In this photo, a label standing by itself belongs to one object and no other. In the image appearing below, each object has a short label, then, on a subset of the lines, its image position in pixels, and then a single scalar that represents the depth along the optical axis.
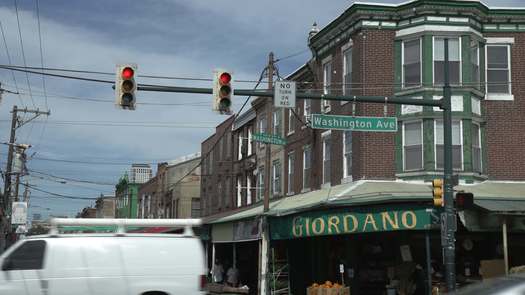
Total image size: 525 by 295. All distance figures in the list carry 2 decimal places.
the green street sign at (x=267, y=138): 22.62
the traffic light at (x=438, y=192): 16.97
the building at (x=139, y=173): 84.88
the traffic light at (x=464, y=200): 17.03
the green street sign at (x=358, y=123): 17.16
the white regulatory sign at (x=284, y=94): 16.19
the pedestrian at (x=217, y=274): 34.19
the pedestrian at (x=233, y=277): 32.06
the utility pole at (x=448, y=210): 16.58
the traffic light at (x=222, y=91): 15.50
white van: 13.69
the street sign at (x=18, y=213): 46.31
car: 5.43
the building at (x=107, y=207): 109.64
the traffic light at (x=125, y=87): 15.01
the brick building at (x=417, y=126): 23.58
